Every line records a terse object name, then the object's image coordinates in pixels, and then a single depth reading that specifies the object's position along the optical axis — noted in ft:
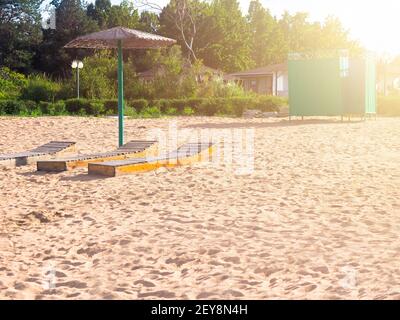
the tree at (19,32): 168.66
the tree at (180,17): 150.51
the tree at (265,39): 213.66
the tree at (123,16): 189.62
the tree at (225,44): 184.75
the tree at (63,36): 169.07
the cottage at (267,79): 145.79
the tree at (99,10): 200.71
